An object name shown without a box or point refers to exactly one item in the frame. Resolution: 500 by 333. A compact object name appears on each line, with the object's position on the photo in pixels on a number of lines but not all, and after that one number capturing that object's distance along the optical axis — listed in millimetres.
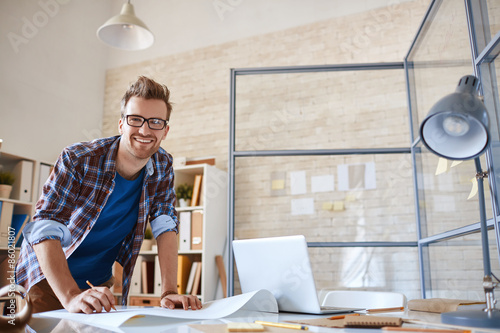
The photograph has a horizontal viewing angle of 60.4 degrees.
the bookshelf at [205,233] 3709
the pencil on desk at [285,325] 761
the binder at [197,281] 3652
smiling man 1234
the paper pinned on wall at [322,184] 2504
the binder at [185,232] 3770
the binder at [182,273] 3659
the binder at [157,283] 3797
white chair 1860
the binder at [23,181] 3646
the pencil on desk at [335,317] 936
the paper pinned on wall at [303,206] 2518
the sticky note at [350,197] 2453
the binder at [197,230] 3746
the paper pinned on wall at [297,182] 2566
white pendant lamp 3246
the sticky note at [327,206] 2457
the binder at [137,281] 3875
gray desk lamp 845
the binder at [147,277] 3844
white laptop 1146
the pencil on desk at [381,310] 1104
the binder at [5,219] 3430
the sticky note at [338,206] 2447
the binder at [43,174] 3869
